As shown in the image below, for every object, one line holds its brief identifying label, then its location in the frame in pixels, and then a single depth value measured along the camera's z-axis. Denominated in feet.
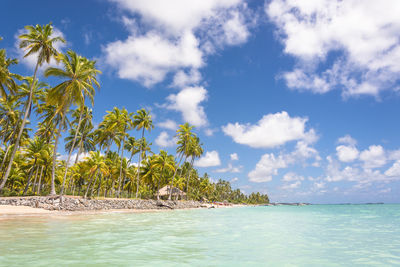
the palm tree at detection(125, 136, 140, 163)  176.96
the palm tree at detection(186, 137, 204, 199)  183.52
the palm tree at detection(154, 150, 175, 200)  154.99
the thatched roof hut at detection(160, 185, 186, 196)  206.39
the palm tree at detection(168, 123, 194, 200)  167.94
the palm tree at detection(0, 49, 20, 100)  69.78
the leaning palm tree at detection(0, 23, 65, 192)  78.48
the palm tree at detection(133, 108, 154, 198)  149.79
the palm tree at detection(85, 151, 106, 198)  111.65
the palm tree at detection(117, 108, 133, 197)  129.49
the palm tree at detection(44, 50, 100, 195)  82.74
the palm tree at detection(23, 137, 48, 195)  102.37
